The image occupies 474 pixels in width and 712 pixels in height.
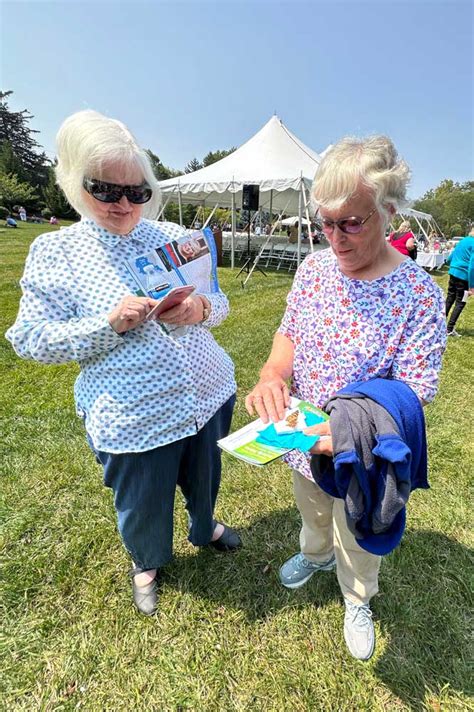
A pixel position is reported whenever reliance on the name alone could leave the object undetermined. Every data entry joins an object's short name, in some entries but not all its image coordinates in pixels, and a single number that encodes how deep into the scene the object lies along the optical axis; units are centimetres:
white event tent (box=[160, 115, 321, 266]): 973
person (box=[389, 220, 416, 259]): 805
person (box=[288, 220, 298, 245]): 1433
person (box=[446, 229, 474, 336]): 575
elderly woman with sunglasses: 127
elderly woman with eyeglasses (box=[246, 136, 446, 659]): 117
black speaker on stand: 952
